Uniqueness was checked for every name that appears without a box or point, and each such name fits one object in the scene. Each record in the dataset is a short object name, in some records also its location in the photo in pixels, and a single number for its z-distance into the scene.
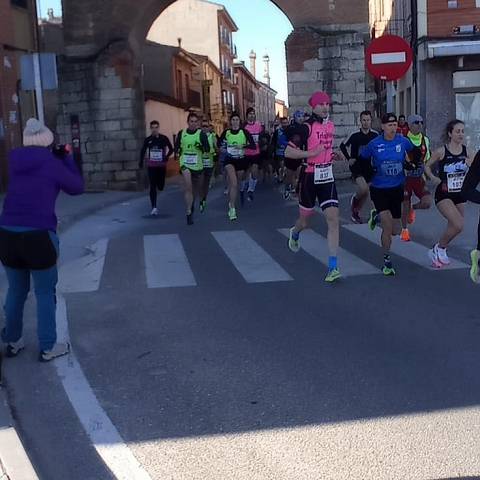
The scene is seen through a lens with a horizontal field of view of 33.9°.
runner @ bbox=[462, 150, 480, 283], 6.04
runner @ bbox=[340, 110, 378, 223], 10.08
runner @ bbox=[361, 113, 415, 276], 8.41
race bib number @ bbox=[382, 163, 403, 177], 8.41
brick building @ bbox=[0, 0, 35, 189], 20.53
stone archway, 20.48
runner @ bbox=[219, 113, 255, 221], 14.03
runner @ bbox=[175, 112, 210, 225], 13.18
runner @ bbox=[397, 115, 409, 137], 13.39
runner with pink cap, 7.95
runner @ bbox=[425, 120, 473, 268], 8.29
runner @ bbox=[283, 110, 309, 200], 15.47
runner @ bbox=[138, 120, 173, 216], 14.45
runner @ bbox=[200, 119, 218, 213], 14.36
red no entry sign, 11.34
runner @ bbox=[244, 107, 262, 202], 15.55
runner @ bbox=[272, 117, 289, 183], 17.77
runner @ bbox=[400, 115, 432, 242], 10.33
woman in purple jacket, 5.39
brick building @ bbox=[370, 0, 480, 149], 19.34
